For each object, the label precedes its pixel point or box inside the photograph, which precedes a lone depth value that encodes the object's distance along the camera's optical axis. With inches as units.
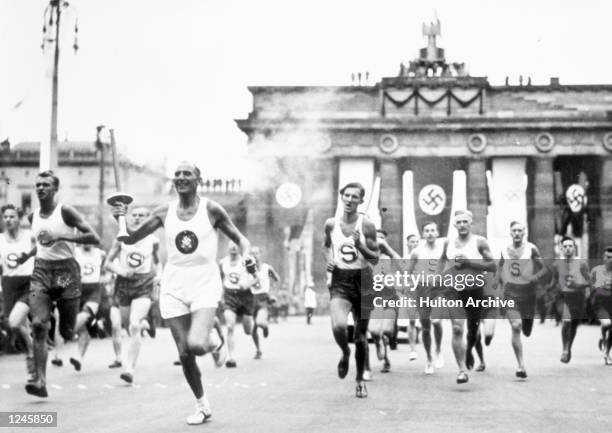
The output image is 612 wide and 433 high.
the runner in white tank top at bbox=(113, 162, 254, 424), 333.7
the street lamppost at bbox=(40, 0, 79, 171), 435.8
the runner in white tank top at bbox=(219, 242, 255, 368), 637.9
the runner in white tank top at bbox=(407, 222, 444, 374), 525.3
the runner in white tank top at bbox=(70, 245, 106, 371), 566.9
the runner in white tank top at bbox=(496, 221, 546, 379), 536.7
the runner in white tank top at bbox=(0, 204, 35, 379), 514.0
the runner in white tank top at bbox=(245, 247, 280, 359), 701.9
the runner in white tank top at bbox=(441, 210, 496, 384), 482.3
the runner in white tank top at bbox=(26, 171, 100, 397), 392.2
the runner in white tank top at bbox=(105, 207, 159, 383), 518.9
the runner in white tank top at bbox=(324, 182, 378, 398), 418.9
